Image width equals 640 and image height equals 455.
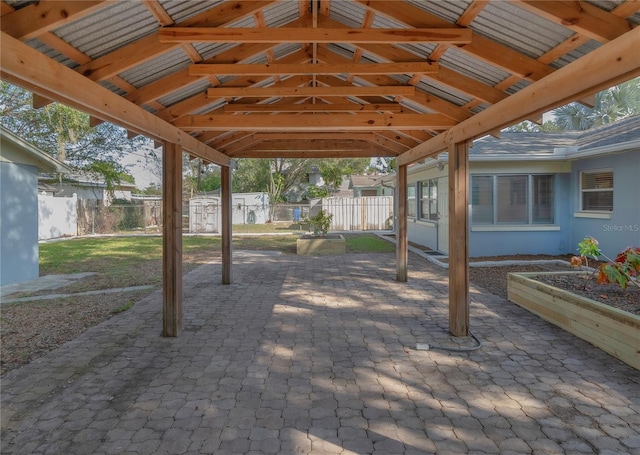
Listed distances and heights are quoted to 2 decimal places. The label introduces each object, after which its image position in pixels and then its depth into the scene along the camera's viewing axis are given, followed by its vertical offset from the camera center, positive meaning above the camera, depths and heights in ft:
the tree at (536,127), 118.21 +28.57
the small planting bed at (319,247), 42.08 -2.83
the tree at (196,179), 117.38 +13.03
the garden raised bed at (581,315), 13.04 -3.77
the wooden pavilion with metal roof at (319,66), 8.32 +4.56
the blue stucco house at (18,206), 26.63 +1.09
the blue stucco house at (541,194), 31.09 +2.11
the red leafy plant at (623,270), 16.05 -2.11
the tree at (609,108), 80.55 +23.11
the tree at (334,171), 113.39 +14.18
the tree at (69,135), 64.39 +16.15
